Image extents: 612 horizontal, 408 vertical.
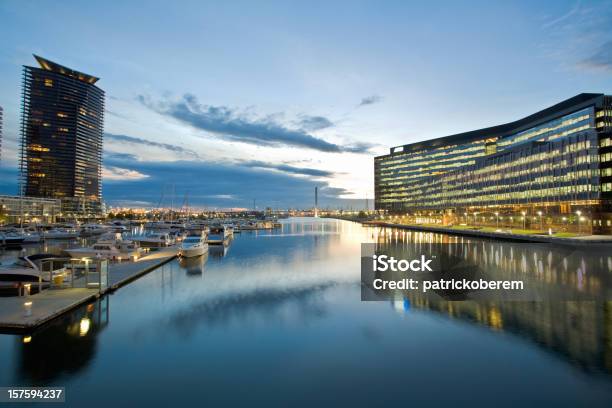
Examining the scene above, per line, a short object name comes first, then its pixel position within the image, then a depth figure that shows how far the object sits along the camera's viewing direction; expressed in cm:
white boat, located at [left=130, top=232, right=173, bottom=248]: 6780
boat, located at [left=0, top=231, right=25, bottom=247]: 7900
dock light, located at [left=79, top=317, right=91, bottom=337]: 1897
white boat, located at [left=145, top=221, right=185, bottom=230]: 13225
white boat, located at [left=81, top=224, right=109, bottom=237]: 11112
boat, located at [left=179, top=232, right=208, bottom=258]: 5166
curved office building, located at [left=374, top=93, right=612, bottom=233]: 8375
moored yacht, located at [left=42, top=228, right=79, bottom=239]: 9500
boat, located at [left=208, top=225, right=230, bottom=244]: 8093
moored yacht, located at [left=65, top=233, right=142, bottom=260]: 4609
